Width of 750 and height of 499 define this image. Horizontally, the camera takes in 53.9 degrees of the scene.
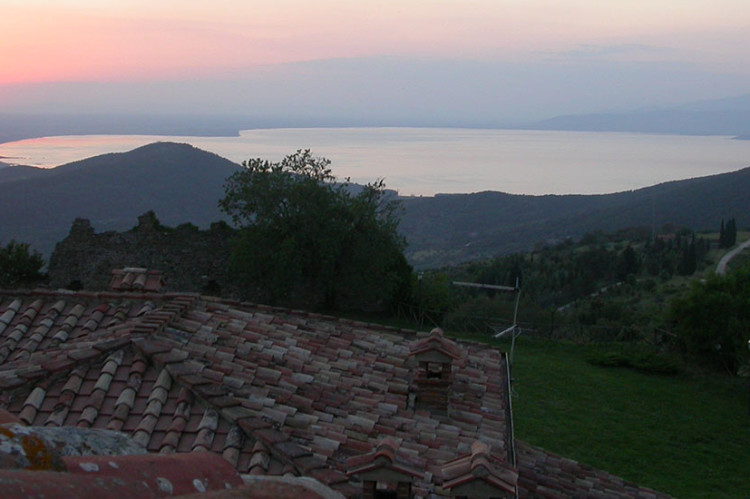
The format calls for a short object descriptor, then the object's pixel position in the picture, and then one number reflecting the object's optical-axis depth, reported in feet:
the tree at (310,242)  77.92
